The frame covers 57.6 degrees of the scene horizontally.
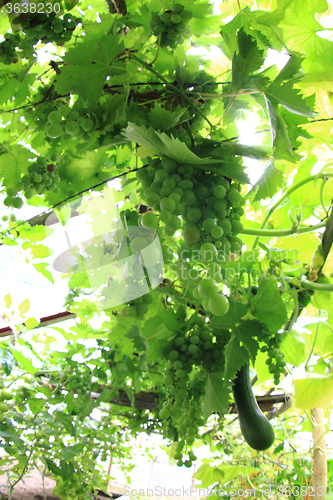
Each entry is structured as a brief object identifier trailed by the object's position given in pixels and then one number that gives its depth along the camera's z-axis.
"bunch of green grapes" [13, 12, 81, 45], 0.52
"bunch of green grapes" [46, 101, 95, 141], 0.48
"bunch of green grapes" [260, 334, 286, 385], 0.69
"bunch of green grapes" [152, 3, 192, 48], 0.48
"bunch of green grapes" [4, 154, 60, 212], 0.62
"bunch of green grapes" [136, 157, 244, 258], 0.38
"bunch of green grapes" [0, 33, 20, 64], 0.58
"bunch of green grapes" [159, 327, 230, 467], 0.63
